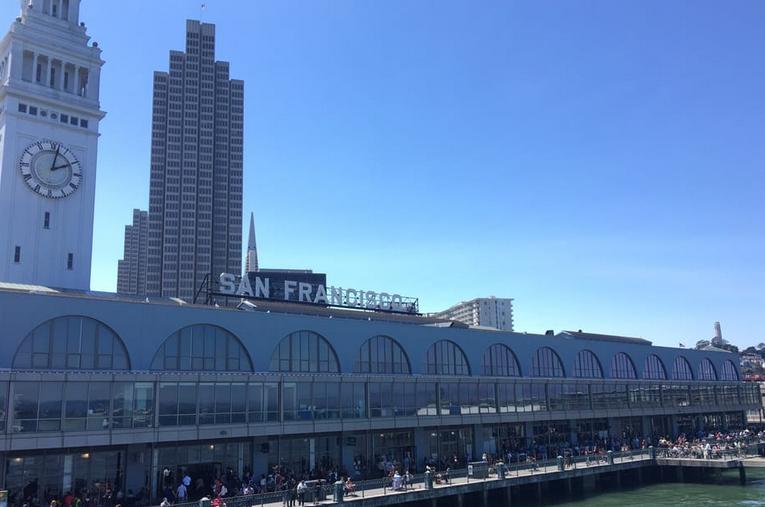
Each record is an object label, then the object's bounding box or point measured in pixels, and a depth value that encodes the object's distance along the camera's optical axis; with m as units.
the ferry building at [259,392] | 39.84
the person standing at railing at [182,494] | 40.04
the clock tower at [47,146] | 59.12
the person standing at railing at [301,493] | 39.53
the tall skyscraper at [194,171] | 176.12
